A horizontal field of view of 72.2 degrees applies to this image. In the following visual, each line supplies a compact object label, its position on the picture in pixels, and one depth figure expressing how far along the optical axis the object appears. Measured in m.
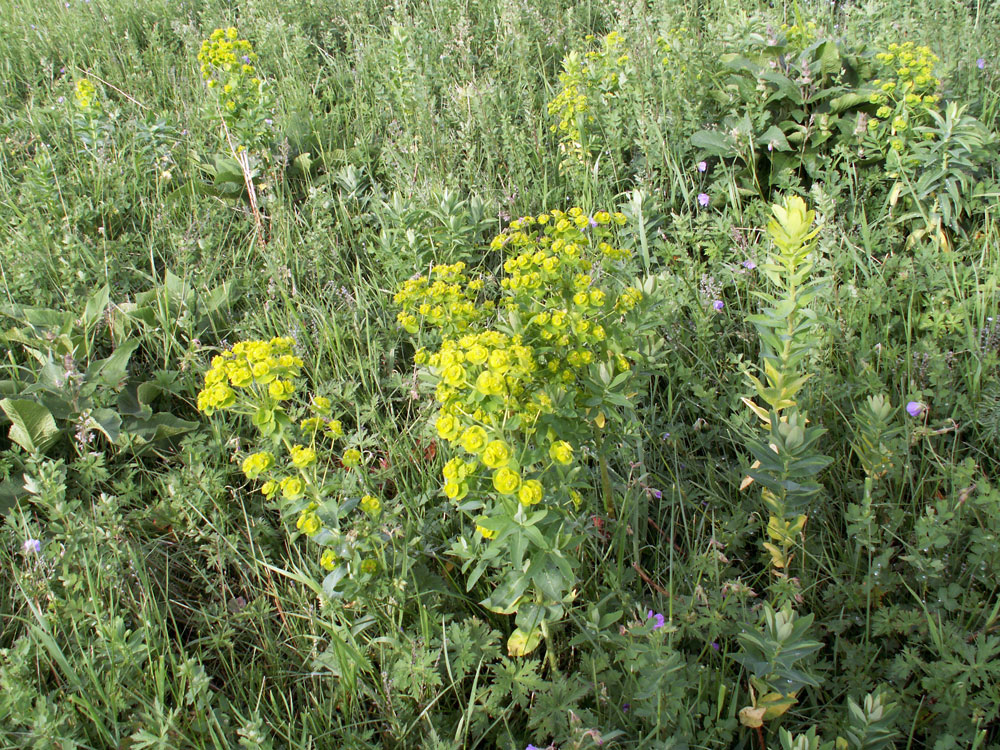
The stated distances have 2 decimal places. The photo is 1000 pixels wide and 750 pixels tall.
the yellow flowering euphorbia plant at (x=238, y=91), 3.28
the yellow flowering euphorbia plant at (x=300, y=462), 1.62
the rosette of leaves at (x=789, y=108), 3.02
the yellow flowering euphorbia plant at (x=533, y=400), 1.48
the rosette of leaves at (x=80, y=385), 2.30
